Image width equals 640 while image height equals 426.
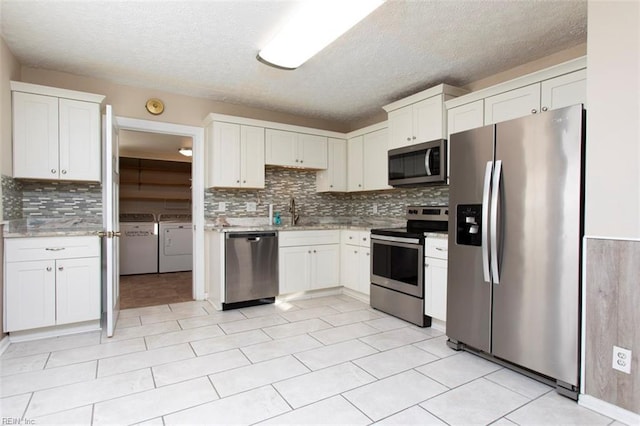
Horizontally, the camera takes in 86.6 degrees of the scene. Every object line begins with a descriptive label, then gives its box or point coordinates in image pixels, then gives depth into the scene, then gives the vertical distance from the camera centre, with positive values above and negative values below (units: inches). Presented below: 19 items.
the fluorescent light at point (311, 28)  82.4 +49.8
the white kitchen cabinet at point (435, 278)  116.0 -23.6
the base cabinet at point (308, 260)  156.9 -23.9
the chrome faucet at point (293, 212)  183.3 -1.1
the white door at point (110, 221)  109.8 -4.1
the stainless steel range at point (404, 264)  124.5 -21.0
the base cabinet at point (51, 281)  105.7 -23.7
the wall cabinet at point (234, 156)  153.9 +25.3
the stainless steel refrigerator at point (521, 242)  77.3 -8.0
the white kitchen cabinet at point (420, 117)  129.9 +38.6
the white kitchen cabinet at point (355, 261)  153.9 -24.0
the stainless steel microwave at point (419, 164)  128.1 +18.8
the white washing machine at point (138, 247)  224.1 -25.2
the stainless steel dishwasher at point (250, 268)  144.0 -25.5
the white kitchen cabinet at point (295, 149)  166.7 +31.0
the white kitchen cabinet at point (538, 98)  95.0 +34.5
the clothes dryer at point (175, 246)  234.4 -25.3
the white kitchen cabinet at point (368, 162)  162.7 +24.8
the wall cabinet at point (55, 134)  115.5 +26.8
